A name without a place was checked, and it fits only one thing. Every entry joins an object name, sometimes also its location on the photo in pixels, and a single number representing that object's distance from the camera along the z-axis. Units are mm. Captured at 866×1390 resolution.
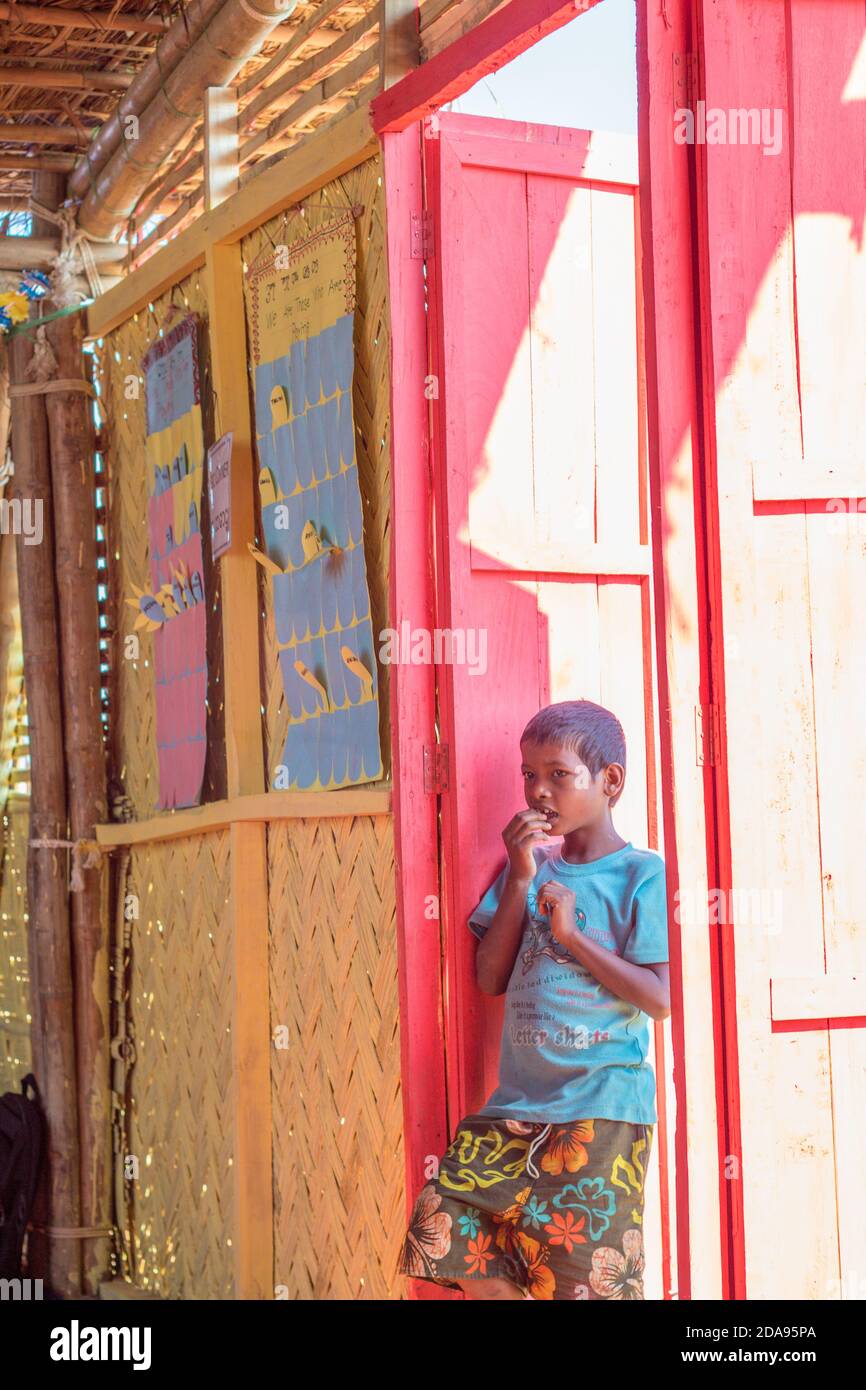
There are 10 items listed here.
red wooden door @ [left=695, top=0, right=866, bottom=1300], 3322
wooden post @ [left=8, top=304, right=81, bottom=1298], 6215
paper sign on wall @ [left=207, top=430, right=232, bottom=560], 5242
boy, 3857
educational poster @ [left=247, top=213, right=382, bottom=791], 4617
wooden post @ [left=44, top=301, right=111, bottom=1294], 6250
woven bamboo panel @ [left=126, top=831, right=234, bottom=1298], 5422
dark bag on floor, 6129
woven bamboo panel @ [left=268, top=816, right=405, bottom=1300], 4438
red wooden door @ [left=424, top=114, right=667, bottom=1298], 4273
